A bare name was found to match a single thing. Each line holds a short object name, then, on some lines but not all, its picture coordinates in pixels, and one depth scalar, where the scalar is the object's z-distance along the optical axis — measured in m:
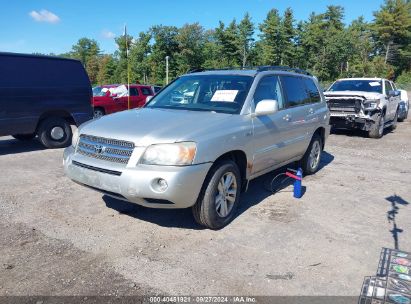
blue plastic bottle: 5.28
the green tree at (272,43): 54.69
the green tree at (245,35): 54.16
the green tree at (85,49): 86.06
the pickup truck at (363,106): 10.98
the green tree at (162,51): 53.84
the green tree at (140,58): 55.22
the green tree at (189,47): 54.28
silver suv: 3.68
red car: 15.20
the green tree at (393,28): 69.06
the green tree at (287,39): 54.82
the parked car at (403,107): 15.82
